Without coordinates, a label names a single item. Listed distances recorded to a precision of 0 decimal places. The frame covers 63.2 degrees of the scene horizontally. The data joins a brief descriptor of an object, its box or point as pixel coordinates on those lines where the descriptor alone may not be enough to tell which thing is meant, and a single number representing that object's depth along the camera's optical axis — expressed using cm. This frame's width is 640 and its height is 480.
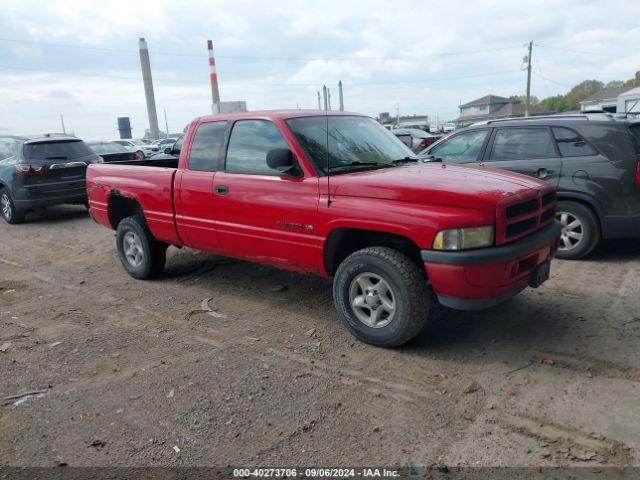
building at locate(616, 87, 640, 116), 2703
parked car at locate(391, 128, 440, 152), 1799
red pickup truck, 361
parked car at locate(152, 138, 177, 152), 3203
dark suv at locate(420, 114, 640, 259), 583
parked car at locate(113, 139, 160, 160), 2941
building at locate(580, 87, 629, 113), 4840
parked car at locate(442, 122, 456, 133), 4522
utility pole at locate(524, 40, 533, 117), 4866
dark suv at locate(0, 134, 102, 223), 991
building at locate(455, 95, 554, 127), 7531
